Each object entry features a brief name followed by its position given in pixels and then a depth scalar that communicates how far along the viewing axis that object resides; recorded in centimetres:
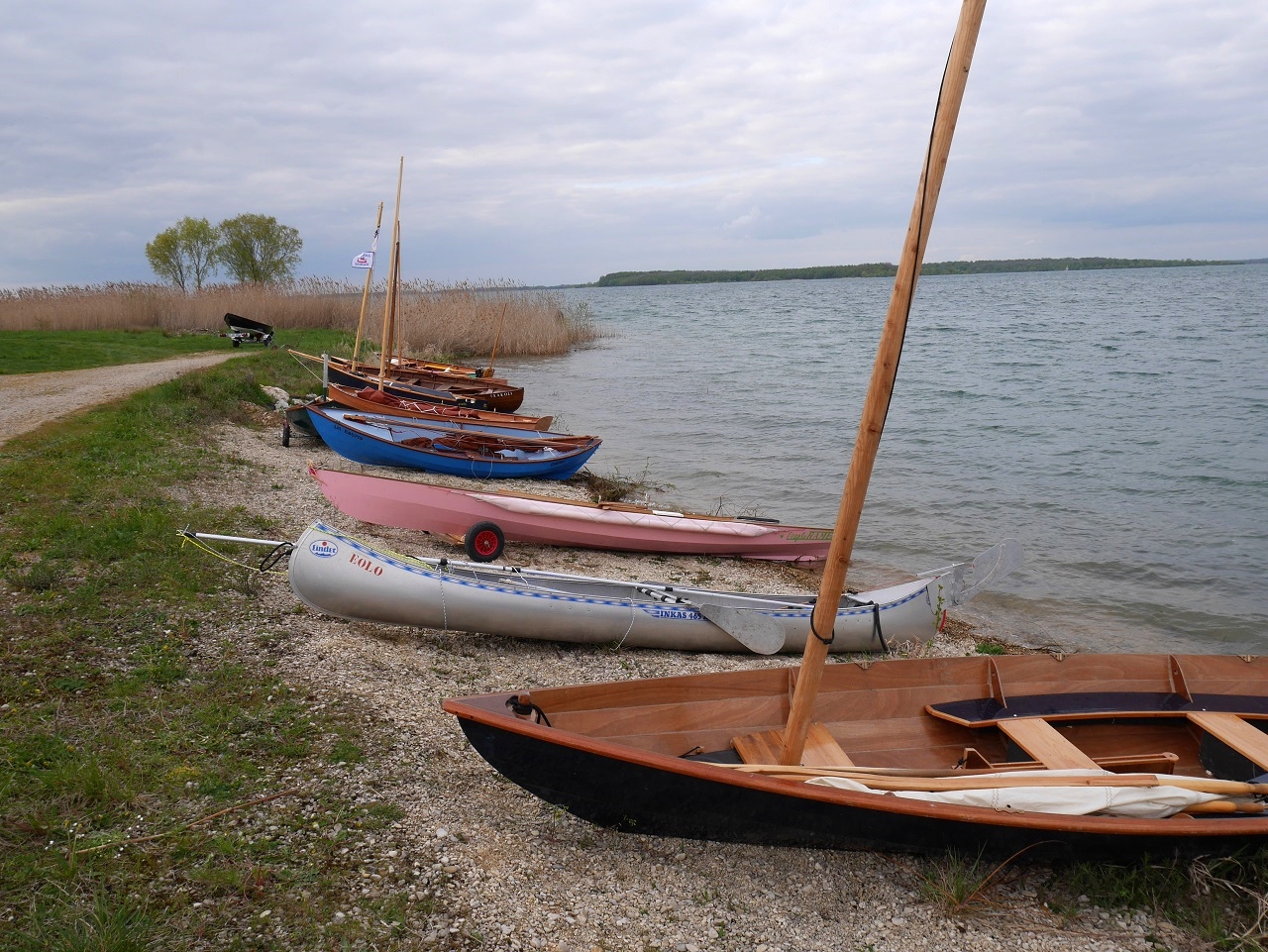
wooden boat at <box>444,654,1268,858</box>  418
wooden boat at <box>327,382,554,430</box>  1612
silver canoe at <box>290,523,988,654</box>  696
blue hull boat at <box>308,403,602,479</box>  1424
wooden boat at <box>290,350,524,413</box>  1873
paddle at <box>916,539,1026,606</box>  758
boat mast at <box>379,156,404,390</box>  1669
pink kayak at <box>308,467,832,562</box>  1008
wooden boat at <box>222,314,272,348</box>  2494
